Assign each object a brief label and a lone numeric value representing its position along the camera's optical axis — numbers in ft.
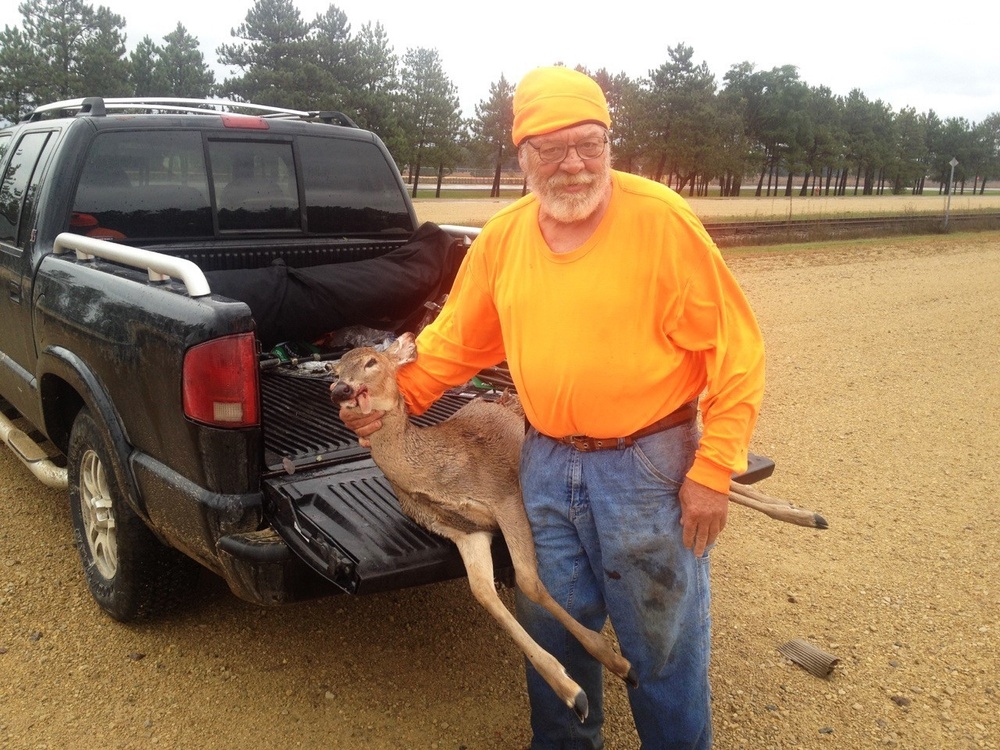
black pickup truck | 9.60
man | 8.00
